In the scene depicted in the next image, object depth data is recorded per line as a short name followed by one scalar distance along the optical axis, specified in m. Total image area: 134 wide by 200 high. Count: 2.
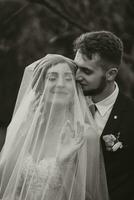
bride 2.24
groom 2.40
